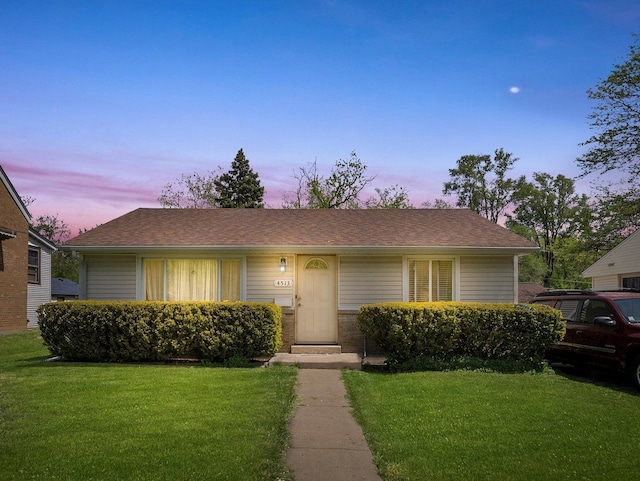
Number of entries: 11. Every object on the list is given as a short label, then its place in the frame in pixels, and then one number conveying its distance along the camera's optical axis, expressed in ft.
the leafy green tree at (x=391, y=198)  130.00
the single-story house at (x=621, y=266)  70.18
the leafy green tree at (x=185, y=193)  140.05
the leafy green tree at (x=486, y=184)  178.91
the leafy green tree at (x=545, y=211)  180.24
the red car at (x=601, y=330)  31.24
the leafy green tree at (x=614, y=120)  78.23
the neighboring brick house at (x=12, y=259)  75.25
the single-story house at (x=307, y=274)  42.75
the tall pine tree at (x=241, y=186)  154.48
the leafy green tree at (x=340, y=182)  121.80
